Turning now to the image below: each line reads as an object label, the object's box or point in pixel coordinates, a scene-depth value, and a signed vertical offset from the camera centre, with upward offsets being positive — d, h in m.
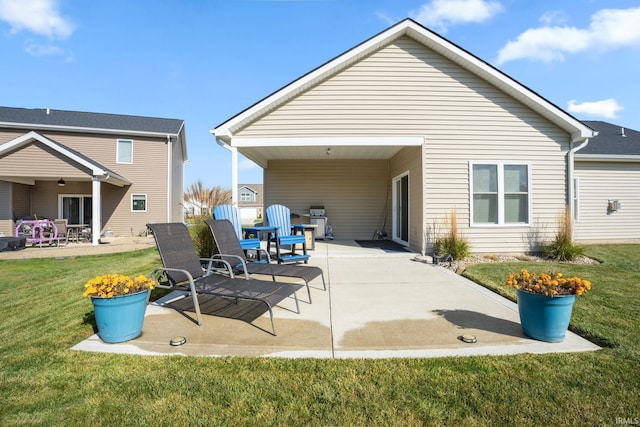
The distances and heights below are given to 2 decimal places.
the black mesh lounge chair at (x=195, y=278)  3.10 -0.78
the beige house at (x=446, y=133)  7.30 +2.04
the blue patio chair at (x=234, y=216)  5.78 -0.01
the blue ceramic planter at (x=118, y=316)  2.64 -0.91
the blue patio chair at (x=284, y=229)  6.14 -0.31
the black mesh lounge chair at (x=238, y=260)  3.89 -0.64
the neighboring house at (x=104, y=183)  13.73 +1.80
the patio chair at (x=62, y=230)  11.06 -0.55
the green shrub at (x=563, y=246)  6.88 -0.70
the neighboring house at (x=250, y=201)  43.20 +2.23
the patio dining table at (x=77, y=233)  12.06 -0.73
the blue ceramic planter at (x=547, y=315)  2.66 -0.91
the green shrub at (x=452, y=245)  6.81 -0.67
